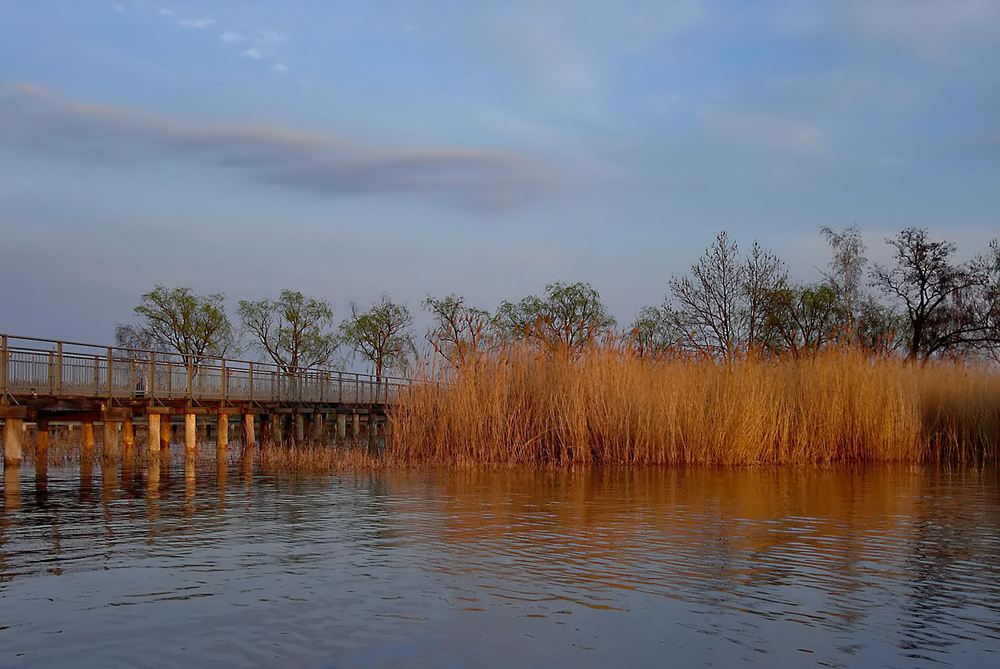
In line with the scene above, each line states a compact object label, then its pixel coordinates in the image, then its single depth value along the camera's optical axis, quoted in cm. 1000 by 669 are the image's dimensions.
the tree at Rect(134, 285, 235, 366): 4600
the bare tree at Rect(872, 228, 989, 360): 3919
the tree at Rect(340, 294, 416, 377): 5219
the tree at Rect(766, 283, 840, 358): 4084
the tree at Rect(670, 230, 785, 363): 3906
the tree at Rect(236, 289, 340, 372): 4975
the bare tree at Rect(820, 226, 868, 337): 4334
